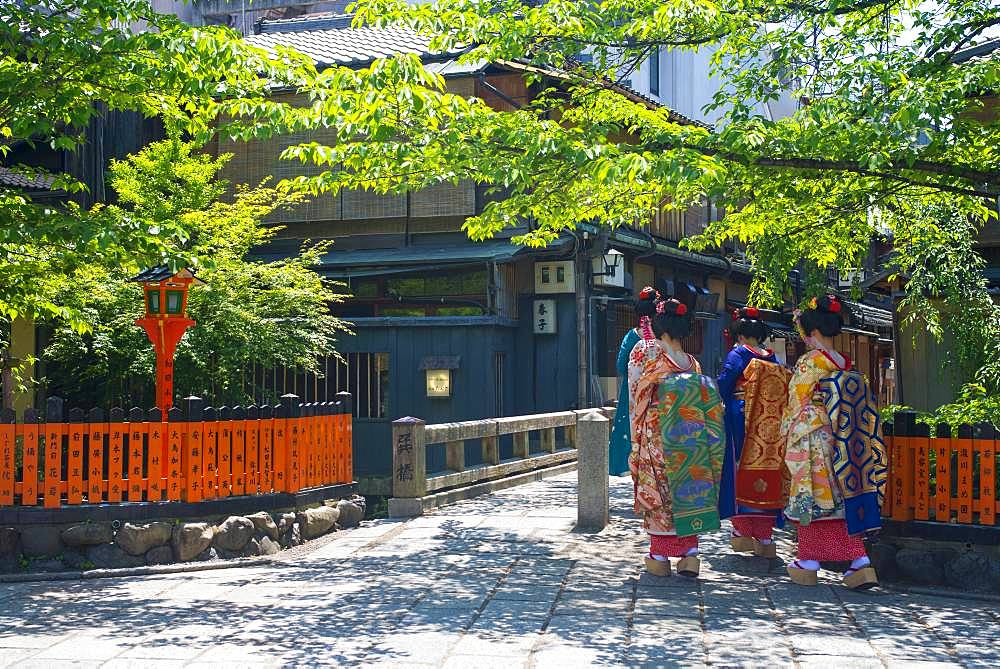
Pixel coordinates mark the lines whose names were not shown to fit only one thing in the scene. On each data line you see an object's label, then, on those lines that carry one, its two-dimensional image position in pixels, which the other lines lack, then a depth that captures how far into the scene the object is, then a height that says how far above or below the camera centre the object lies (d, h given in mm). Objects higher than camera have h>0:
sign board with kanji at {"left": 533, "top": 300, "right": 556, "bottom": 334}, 19750 +1098
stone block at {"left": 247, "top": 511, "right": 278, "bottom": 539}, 10305 -1416
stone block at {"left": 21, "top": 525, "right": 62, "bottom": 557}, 9562 -1445
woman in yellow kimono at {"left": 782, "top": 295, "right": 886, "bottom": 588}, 8227 -681
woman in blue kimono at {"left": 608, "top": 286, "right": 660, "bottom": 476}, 9023 -297
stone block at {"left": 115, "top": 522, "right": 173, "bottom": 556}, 9633 -1428
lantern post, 11922 +655
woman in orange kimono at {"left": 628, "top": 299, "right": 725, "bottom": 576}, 8422 -561
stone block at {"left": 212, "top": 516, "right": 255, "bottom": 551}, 10016 -1466
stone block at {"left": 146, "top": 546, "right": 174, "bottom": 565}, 9688 -1604
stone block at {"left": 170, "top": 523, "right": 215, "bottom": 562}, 9727 -1479
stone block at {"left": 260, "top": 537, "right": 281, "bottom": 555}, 10305 -1635
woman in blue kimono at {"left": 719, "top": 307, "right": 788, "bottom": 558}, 9016 -294
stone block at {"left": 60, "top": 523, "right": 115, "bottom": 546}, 9578 -1394
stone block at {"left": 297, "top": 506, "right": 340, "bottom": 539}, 11016 -1505
